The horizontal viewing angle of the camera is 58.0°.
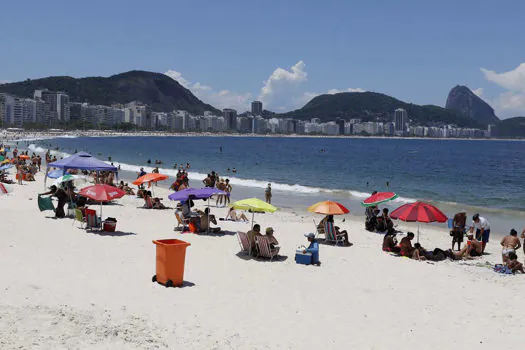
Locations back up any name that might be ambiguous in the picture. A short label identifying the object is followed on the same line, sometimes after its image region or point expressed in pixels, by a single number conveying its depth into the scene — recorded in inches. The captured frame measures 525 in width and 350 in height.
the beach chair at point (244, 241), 458.6
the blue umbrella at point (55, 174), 863.7
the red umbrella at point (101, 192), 524.1
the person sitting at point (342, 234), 539.2
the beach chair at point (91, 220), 532.7
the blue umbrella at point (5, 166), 975.0
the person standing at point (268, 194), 923.2
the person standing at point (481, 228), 545.0
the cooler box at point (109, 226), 531.8
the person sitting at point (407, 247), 493.0
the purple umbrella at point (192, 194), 577.3
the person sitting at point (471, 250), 502.0
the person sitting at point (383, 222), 631.8
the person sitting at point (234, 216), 668.7
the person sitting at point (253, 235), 453.6
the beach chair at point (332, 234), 538.6
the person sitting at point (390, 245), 504.4
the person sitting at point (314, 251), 441.7
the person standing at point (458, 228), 533.6
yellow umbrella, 506.3
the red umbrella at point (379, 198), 605.0
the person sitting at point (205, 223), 555.2
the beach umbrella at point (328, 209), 538.9
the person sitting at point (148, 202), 753.6
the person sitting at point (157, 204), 756.0
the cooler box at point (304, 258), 438.6
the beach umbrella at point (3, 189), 707.7
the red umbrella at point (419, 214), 498.9
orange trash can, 340.2
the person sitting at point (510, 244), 464.1
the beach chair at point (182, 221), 570.1
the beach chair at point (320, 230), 553.2
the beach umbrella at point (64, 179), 697.6
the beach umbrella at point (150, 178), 779.4
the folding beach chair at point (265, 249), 443.7
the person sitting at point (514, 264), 436.4
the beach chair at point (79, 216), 543.5
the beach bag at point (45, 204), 610.2
